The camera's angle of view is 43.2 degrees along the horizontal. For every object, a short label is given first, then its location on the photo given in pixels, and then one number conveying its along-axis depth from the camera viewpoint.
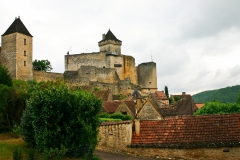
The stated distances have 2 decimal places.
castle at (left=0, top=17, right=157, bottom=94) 55.31
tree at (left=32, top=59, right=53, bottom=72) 74.88
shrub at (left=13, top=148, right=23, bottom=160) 12.69
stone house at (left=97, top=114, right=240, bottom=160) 16.48
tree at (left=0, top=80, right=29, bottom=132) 19.20
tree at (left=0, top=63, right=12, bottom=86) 28.36
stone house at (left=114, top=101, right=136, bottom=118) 36.27
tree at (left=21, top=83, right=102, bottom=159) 14.72
